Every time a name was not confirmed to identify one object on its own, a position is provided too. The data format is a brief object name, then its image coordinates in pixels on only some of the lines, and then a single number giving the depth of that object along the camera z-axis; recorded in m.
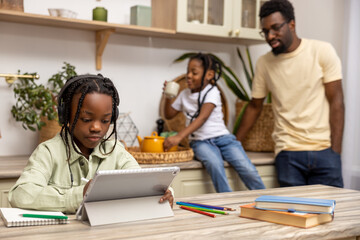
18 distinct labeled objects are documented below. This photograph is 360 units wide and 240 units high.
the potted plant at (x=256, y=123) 3.18
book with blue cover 1.27
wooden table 1.11
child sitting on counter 2.63
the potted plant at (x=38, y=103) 2.52
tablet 1.18
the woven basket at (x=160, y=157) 2.52
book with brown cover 1.24
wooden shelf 2.49
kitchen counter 2.15
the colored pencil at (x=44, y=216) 1.19
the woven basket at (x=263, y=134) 3.17
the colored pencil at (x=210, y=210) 1.37
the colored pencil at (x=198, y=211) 1.34
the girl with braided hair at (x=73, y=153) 1.32
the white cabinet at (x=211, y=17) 2.86
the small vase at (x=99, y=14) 2.68
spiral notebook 1.17
